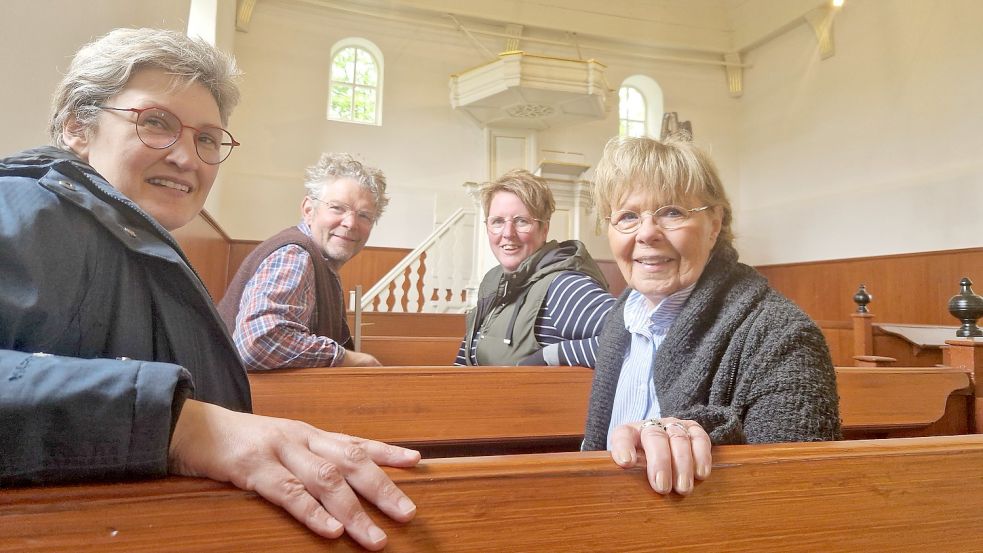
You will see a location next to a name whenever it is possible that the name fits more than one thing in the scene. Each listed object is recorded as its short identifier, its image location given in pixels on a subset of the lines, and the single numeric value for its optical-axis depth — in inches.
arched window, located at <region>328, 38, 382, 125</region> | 346.6
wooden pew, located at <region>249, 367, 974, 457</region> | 62.7
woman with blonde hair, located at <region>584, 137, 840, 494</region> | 38.7
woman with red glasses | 21.7
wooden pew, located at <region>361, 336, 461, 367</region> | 109.4
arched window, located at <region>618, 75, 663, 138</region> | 395.2
